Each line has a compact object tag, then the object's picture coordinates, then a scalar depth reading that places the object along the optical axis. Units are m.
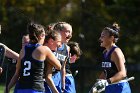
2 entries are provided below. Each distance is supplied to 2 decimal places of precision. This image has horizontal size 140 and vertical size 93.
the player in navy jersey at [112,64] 17.72
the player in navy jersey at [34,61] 16.22
